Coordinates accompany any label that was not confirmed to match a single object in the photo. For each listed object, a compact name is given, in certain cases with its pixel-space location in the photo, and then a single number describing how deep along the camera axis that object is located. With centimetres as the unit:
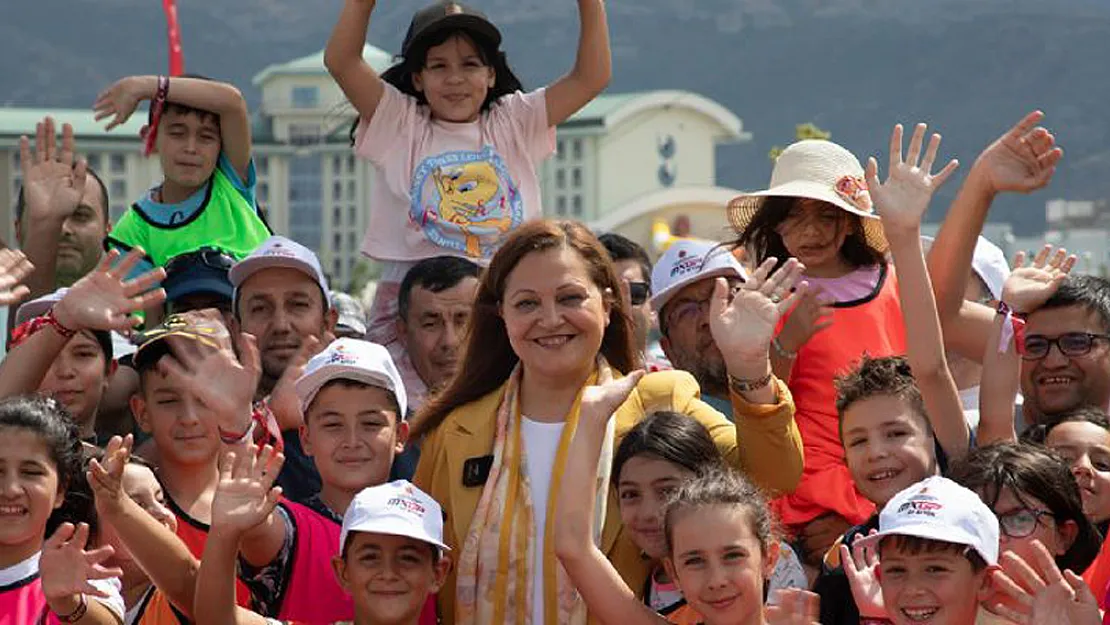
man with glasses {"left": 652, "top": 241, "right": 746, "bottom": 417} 1344
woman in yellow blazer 1094
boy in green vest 1534
